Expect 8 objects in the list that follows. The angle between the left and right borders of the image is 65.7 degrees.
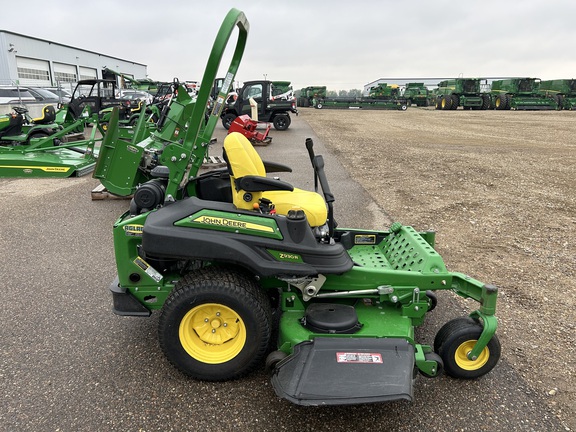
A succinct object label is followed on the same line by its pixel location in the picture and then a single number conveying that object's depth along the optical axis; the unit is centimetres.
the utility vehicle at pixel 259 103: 1795
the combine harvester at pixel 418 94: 4262
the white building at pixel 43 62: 3516
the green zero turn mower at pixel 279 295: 250
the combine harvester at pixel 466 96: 3541
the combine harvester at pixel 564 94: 3503
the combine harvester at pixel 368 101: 3659
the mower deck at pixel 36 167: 897
